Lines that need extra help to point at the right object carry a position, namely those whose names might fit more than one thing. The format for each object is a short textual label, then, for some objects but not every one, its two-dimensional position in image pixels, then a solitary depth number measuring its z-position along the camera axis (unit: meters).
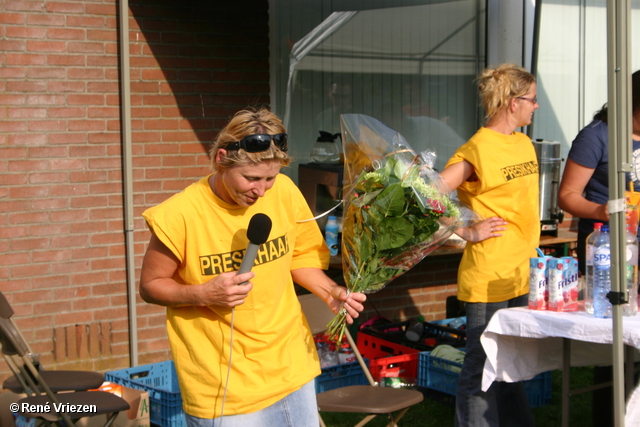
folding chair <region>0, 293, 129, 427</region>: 3.42
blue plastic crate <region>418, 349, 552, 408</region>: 4.85
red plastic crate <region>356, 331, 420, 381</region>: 5.07
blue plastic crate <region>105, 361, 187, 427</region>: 4.30
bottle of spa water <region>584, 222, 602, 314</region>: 3.15
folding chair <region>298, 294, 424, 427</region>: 3.56
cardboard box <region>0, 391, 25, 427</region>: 4.35
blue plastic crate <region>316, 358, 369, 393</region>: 4.89
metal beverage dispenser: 6.14
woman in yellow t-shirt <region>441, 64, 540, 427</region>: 3.67
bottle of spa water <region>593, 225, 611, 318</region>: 3.02
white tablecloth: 2.96
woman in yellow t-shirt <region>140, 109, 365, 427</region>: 2.37
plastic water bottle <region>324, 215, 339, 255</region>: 5.39
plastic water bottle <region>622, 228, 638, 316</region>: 3.07
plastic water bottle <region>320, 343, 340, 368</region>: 5.16
